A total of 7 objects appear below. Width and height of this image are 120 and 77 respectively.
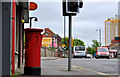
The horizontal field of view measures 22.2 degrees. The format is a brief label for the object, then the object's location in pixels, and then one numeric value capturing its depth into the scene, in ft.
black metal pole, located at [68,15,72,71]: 42.05
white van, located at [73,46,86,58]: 196.90
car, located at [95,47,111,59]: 158.85
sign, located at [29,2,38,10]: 56.19
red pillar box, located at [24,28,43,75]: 33.86
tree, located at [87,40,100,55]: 346.50
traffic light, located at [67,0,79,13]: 39.11
